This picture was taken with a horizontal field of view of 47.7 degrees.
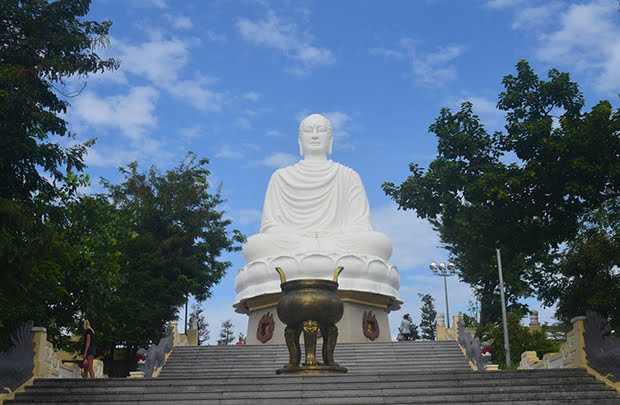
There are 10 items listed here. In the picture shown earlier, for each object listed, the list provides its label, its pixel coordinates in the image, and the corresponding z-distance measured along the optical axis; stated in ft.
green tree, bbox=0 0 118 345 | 32.09
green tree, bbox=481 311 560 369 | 79.36
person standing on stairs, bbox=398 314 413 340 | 70.90
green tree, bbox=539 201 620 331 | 67.31
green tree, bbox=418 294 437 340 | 121.39
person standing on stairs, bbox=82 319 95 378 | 40.45
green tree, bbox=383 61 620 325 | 39.32
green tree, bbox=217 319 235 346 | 108.06
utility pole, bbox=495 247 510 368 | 65.41
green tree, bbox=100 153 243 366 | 67.87
